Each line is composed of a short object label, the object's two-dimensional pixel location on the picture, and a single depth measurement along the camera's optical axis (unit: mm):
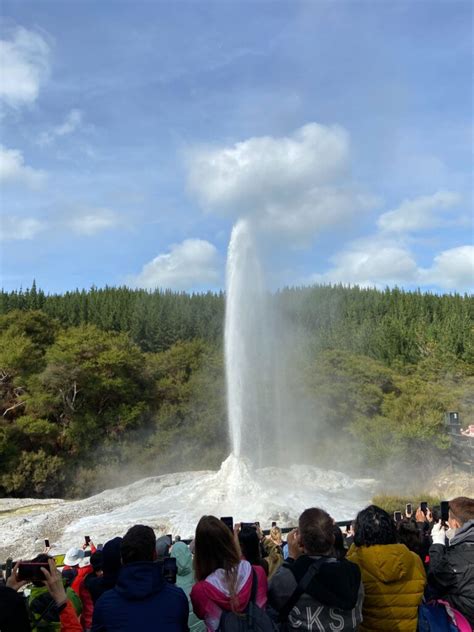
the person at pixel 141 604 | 2197
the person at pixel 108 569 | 2900
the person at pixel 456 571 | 2762
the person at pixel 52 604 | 2232
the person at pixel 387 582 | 2678
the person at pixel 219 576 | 2328
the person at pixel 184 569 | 3608
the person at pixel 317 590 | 2395
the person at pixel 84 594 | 3029
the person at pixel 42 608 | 2512
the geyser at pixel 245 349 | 15789
